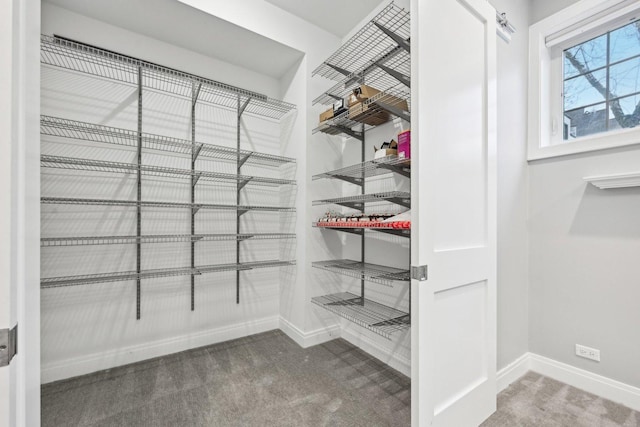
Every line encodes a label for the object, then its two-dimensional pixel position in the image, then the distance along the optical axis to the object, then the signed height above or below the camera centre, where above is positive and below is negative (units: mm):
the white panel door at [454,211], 1175 +20
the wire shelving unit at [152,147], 1786 +519
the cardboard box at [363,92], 1865 +831
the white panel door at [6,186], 563 +57
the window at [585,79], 1662 +905
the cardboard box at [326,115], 2219 +815
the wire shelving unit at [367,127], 1694 +693
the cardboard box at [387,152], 1726 +392
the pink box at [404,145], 1541 +393
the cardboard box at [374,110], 1787 +706
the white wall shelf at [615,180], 1482 +195
